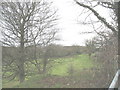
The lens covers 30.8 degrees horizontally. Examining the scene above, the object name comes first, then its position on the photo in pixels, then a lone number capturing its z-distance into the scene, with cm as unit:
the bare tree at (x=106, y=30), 339
